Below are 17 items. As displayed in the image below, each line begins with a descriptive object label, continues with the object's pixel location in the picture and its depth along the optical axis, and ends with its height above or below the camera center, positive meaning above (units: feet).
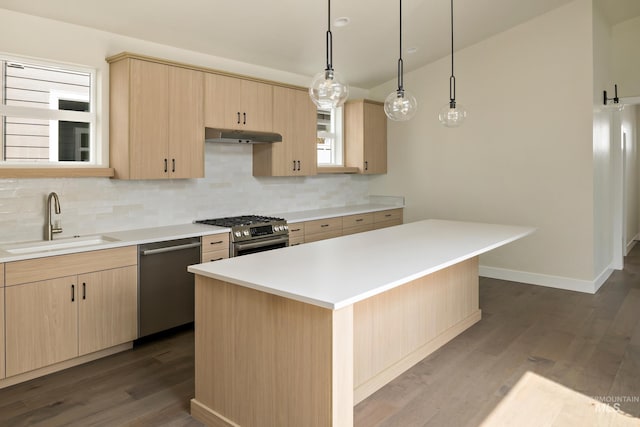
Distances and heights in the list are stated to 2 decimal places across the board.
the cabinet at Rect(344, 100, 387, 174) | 20.79 +3.77
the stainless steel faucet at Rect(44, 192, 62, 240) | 11.51 -0.03
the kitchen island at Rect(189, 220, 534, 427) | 6.68 -1.95
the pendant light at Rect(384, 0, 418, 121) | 10.09 +2.49
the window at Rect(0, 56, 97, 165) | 11.34 +2.66
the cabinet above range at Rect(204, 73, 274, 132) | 14.10 +3.67
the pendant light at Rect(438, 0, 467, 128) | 11.69 +2.61
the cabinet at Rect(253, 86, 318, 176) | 16.52 +2.84
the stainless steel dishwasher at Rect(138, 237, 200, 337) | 11.78 -1.88
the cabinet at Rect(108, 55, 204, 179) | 12.27 +2.70
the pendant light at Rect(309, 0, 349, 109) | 8.16 +2.32
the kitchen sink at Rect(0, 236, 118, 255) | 10.82 -0.75
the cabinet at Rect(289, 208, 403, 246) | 16.50 -0.41
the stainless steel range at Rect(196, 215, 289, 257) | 13.96 -0.57
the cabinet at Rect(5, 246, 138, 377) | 9.58 -2.10
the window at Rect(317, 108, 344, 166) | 20.74 +3.60
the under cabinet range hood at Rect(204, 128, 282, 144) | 14.11 +2.57
